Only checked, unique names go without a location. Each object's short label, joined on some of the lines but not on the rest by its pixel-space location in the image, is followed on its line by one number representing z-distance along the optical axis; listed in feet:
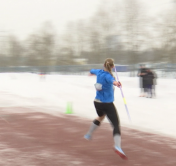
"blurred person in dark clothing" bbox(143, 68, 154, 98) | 55.42
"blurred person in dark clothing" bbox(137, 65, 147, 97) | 56.24
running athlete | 18.48
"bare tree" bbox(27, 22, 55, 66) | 229.45
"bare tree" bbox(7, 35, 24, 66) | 239.91
